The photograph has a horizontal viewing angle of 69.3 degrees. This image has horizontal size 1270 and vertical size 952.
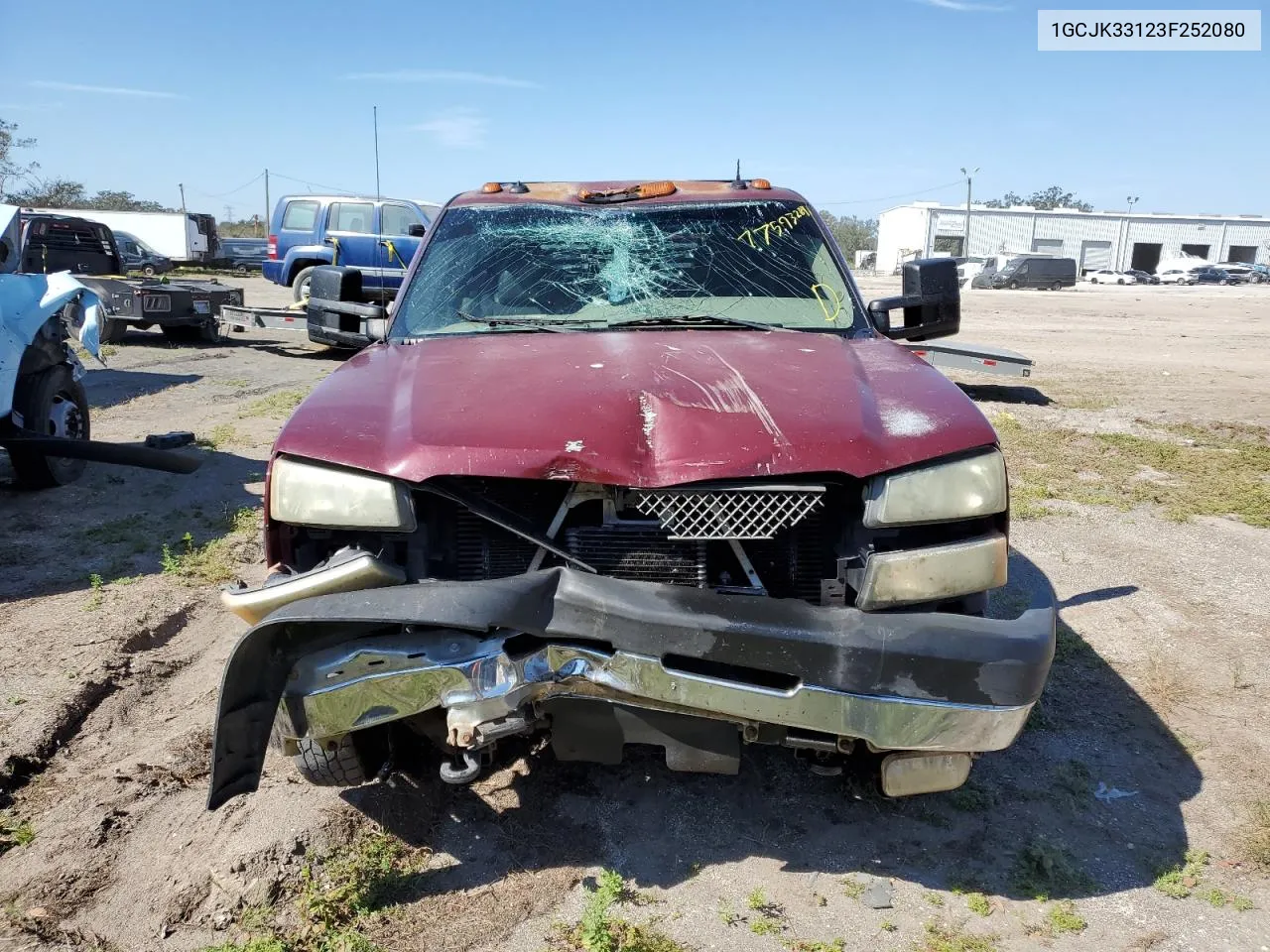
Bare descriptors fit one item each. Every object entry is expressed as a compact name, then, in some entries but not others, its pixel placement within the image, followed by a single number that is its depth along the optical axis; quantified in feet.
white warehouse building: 204.54
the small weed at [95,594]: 14.03
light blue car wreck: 18.07
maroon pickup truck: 6.67
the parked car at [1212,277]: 161.61
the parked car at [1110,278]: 156.04
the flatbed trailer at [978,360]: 32.37
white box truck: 99.86
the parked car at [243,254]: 110.52
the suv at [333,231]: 50.24
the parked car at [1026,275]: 129.70
